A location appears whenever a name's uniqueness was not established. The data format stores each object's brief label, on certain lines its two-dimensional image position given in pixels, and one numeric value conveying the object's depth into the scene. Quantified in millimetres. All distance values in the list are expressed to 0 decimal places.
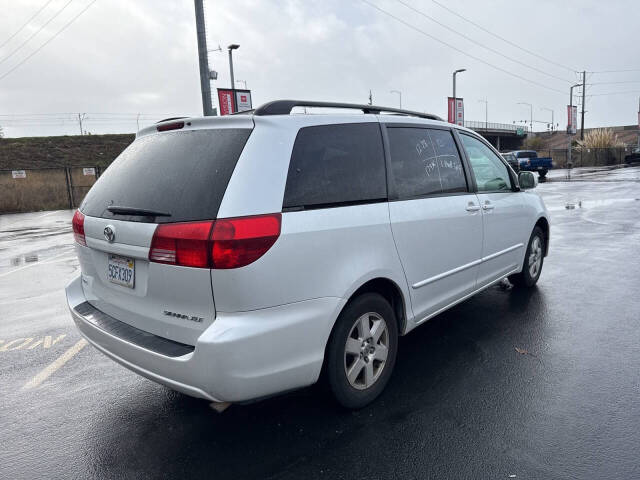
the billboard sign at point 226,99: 15797
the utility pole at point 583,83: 64613
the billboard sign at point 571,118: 48859
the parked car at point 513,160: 31178
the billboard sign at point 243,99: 15883
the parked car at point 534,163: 32375
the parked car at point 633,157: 46812
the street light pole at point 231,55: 21733
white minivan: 2320
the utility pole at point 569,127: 46338
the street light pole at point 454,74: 39062
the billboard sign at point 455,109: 35031
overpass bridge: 93169
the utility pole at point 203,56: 11719
